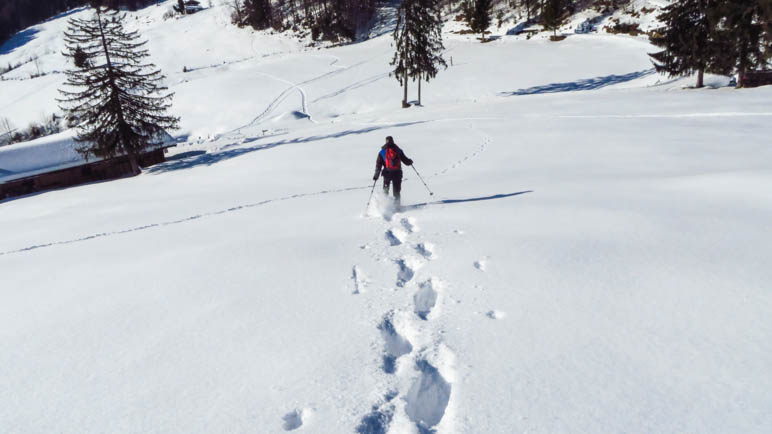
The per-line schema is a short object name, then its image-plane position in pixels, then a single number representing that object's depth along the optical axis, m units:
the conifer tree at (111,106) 23.89
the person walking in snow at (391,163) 9.41
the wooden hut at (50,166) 24.23
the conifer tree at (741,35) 26.78
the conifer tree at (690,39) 28.75
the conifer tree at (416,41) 36.59
